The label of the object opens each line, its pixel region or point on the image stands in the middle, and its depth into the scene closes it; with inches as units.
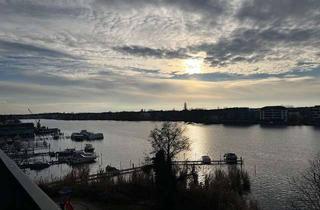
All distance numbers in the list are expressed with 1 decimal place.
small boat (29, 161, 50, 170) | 1435.6
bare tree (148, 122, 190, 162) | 998.7
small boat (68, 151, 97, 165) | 1565.2
